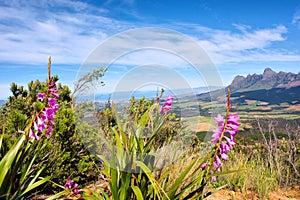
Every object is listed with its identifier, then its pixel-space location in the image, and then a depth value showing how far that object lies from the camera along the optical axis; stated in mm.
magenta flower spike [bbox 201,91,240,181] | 1869
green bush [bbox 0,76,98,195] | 3859
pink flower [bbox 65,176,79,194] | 3023
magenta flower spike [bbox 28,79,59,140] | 2354
